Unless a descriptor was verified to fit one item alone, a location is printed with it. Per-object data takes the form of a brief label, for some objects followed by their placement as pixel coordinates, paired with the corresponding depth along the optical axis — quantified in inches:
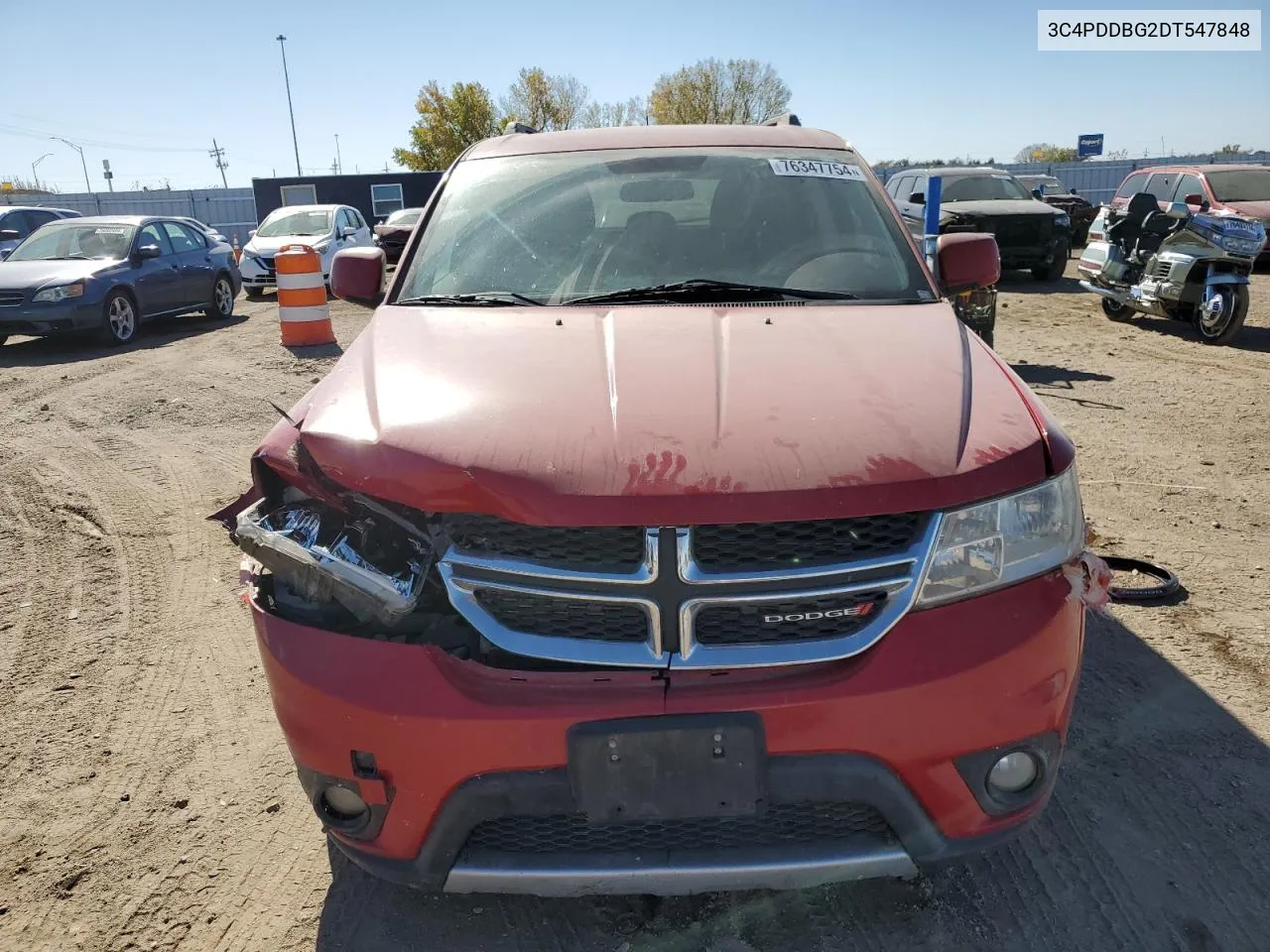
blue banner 2407.7
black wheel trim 152.6
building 1407.5
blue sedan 426.9
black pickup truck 588.1
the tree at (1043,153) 3090.6
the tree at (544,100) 2328.6
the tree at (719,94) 2298.2
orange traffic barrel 412.5
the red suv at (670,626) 73.2
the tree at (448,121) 2209.6
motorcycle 379.6
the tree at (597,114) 2374.5
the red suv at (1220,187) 586.9
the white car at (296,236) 650.2
